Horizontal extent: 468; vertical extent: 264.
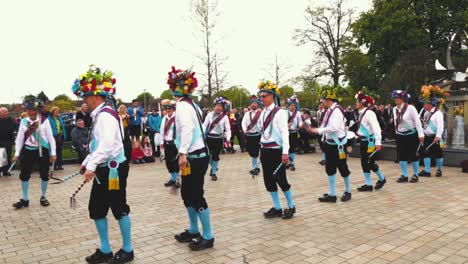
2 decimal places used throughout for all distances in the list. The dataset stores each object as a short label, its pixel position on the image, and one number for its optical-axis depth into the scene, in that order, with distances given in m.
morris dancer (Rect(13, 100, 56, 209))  7.55
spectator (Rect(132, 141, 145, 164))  14.63
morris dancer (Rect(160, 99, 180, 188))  9.43
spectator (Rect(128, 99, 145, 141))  15.59
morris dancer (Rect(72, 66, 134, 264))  4.54
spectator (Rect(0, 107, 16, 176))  12.18
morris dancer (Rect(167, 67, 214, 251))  5.00
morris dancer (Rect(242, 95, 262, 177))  11.02
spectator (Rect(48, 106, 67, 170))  12.58
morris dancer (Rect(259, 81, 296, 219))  6.41
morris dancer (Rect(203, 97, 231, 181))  10.20
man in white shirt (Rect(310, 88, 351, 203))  7.42
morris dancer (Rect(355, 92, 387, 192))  8.07
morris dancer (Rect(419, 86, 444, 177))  9.88
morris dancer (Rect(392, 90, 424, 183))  9.00
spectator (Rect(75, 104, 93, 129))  13.47
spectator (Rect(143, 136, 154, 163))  14.93
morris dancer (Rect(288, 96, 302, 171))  12.39
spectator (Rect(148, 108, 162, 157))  15.35
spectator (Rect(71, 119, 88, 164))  13.11
